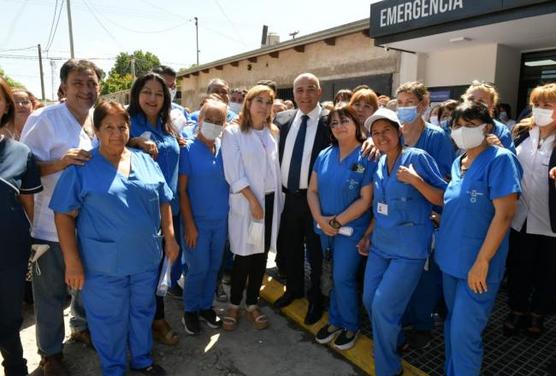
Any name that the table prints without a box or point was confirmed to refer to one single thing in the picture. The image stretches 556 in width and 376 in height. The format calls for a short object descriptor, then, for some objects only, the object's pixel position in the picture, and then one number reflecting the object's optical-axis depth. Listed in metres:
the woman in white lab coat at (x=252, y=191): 3.42
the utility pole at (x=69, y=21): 22.61
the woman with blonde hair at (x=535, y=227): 3.07
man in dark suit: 3.70
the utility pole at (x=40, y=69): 38.31
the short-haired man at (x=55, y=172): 2.82
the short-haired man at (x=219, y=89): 5.10
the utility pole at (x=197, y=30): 43.23
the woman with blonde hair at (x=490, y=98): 3.15
